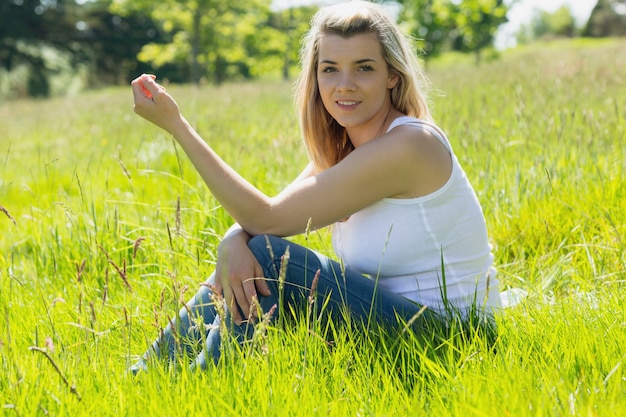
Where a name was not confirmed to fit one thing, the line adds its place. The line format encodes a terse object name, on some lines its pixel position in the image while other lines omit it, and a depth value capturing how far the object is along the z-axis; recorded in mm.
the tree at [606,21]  43094
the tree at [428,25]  31844
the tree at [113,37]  34156
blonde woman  2184
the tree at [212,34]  25891
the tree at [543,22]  79625
